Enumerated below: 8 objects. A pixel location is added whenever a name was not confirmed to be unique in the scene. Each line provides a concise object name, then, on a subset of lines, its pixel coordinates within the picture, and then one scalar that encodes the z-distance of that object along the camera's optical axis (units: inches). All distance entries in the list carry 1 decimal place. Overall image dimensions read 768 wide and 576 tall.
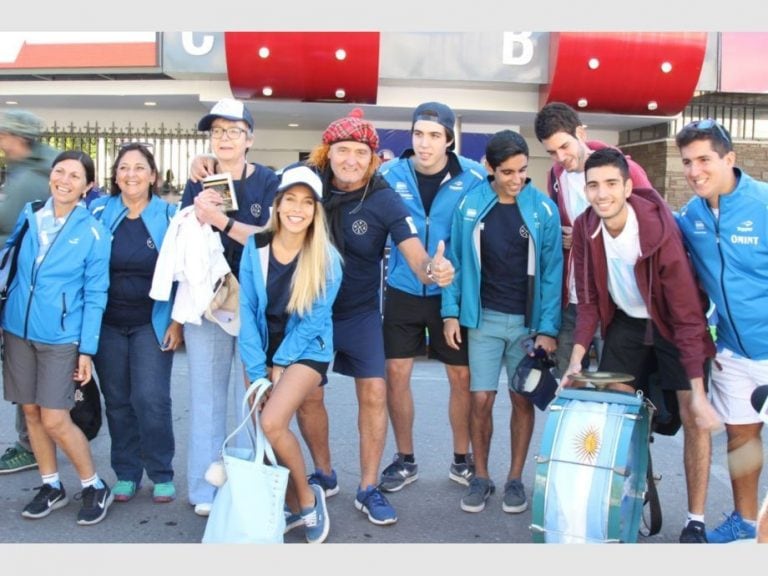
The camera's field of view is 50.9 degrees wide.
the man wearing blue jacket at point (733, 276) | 151.6
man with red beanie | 170.6
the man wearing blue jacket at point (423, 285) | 188.9
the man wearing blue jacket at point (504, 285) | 180.1
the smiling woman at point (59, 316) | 167.8
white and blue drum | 134.6
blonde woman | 156.5
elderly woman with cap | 173.3
